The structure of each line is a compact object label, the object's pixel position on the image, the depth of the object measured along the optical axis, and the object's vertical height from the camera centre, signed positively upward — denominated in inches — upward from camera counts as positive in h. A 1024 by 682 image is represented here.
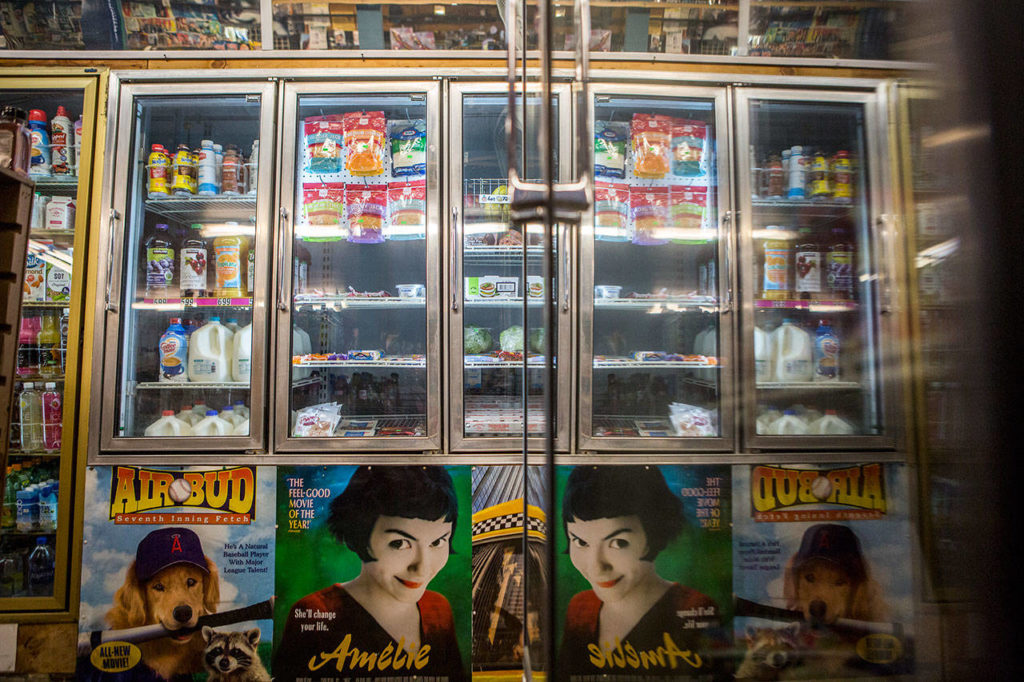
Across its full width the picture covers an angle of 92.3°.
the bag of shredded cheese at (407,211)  80.6 +25.5
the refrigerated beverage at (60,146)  79.1 +35.5
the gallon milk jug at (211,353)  77.6 +2.1
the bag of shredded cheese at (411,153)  81.0 +35.2
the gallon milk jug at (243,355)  77.2 +1.7
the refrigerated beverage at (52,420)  77.7 -8.5
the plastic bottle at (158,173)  78.4 +30.8
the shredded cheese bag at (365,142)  81.2 +37.2
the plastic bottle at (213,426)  76.0 -9.4
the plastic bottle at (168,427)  76.2 -9.5
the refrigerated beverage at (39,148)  79.4 +35.4
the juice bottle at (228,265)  79.1 +16.3
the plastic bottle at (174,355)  77.4 +1.8
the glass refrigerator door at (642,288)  68.9 +12.5
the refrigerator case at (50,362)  73.0 +0.7
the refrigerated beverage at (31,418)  77.5 -8.1
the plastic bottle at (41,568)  77.3 -32.0
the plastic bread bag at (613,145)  73.8 +33.8
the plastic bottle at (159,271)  78.5 +15.3
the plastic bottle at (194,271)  79.5 +15.5
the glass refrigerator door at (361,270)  73.8 +16.2
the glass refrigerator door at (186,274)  73.3 +14.7
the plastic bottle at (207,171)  80.1 +31.8
